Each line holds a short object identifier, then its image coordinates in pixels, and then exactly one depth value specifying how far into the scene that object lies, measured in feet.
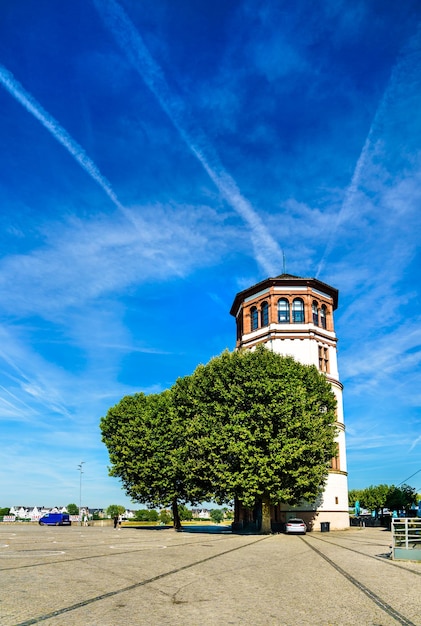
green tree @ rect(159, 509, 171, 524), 307.95
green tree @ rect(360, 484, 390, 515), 358.08
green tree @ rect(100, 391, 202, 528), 153.05
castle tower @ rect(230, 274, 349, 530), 182.19
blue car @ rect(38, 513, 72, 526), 227.20
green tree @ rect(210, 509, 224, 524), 409.33
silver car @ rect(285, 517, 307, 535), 136.27
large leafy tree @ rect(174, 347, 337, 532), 124.36
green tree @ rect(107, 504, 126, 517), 442.30
